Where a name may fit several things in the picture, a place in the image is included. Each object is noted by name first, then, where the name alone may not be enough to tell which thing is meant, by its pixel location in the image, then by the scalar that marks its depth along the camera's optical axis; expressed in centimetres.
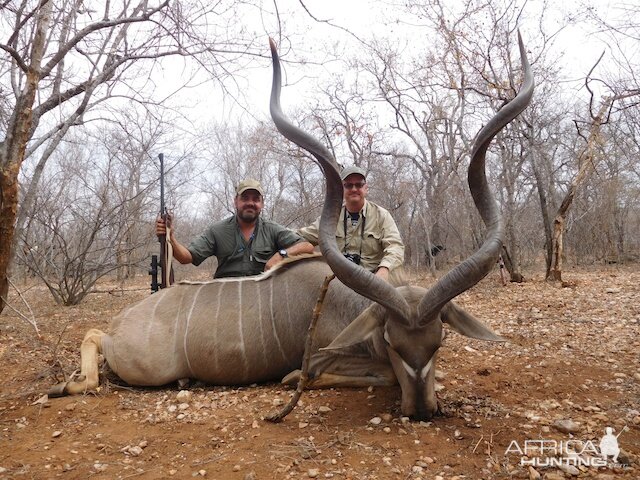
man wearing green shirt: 446
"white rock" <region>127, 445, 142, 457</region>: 227
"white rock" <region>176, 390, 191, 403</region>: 306
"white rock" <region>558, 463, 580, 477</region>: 184
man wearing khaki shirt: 416
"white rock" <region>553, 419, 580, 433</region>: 220
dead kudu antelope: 242
